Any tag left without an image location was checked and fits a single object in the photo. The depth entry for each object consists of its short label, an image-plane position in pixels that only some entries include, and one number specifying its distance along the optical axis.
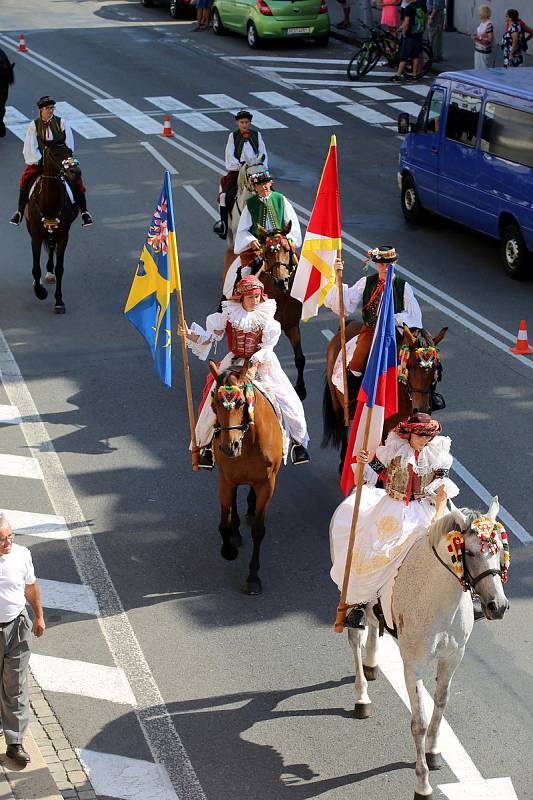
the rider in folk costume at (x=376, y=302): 12.21
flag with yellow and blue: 11.42
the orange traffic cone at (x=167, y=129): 27.23
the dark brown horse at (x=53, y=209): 17.02
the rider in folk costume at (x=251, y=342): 11.27
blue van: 18.81
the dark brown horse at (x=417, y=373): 11.62
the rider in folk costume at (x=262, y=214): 14.88
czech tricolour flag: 9.54
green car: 35.41
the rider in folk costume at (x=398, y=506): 8.88
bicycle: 32.94
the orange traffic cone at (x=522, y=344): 16.45
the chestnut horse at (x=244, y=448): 10.34
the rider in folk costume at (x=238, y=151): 18.34
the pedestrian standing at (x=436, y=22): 33.41
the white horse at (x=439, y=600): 7.55
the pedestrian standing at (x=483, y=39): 29.69
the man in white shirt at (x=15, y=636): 8.49
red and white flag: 12.14
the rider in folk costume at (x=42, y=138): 17.50
